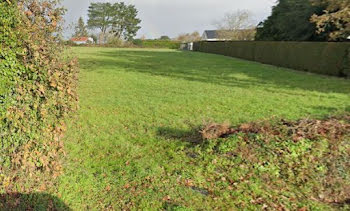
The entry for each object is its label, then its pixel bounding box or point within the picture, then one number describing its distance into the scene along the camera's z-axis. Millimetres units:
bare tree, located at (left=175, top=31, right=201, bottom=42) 80938
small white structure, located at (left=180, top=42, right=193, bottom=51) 57231
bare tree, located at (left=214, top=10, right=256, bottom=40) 51344
